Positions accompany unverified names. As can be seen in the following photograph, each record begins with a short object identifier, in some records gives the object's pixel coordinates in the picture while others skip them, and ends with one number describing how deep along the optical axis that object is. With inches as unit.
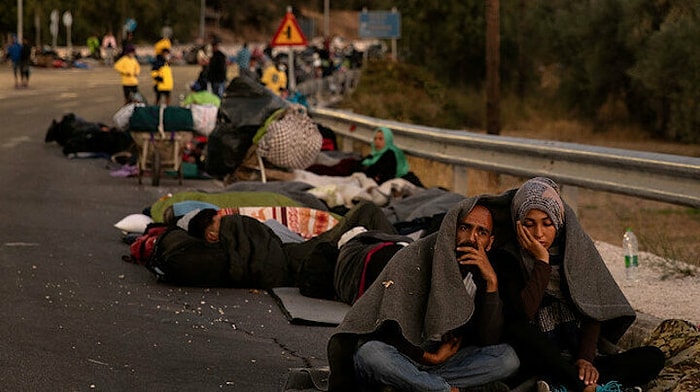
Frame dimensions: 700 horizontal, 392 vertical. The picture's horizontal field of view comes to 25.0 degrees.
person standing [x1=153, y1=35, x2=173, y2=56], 1513.3
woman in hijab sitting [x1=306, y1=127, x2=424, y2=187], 689.8
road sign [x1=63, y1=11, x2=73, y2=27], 4434.1
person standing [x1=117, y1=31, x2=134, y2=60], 1501.0
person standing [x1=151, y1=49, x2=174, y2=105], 1406.3
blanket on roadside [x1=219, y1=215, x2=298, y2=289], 448.8
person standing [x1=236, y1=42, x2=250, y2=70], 1624.0
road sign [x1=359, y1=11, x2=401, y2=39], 2187.5
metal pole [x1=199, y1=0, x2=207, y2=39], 5477.4
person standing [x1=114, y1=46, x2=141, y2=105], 1454.2
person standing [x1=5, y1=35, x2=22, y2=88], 2268.7
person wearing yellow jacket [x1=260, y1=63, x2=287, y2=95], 1375.2
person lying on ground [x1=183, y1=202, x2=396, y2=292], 442.0
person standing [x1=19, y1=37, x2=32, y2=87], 2240.4
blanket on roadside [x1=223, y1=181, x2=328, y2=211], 587.4
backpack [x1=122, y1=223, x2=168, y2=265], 494.9
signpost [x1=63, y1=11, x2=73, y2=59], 4167.3
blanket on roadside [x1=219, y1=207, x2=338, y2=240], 524.7
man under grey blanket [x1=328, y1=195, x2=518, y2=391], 272.2
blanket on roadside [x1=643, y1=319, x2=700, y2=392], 275.1
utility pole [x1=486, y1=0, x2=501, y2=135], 1258.0
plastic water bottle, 450.9
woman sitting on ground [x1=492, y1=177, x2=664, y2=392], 274.1
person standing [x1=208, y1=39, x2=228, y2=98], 1435.8
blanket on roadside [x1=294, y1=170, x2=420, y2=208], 604.4
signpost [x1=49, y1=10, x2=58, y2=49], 4173.2
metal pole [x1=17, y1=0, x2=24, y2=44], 3740.2
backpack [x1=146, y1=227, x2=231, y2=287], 444.1
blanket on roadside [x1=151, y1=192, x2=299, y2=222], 558.9
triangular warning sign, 1274.6
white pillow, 574.9
